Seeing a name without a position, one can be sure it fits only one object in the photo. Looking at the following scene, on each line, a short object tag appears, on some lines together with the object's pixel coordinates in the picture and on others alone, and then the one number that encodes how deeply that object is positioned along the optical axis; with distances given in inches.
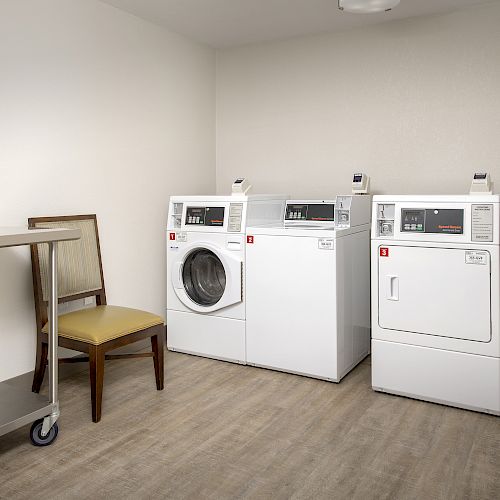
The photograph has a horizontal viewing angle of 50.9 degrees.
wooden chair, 106.6
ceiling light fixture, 114.8
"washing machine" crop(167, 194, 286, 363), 139.6
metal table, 91.0
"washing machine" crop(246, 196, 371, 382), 126.5
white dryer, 107.9
